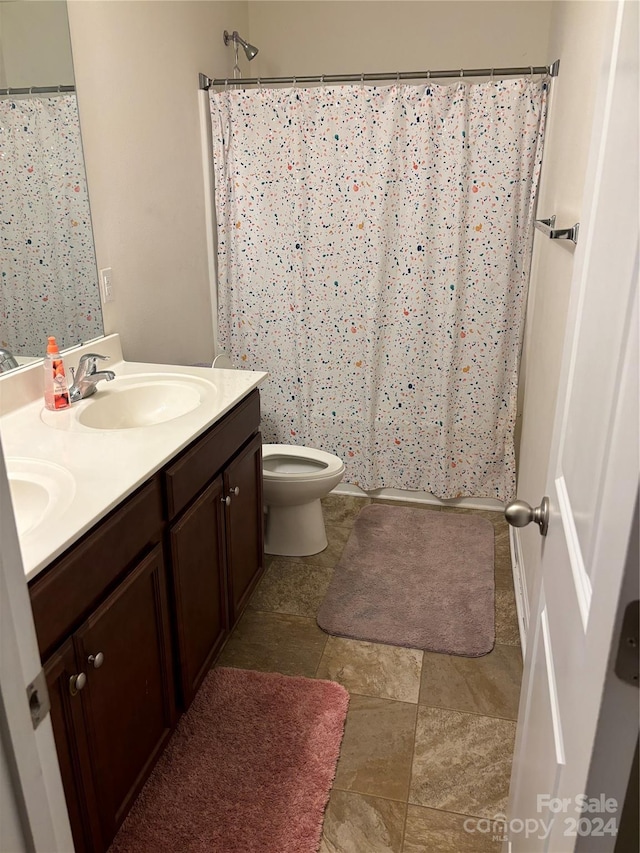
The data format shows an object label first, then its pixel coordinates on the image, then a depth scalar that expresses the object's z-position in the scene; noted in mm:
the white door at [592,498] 662
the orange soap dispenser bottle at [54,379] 1858
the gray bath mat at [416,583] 2311
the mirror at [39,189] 1796
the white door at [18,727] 667
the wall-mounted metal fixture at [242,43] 2957
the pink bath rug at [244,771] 1581
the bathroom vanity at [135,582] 1264
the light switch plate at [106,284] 2234
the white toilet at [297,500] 2611
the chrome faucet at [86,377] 1970
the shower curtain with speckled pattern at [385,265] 2744
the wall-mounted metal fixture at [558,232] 1672
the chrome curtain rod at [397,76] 2576
